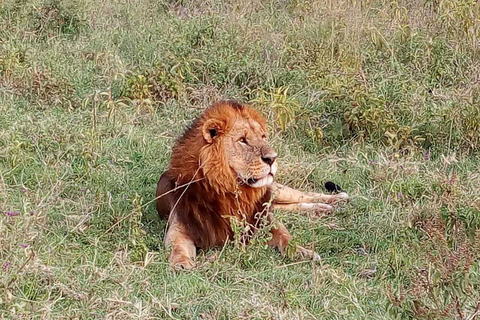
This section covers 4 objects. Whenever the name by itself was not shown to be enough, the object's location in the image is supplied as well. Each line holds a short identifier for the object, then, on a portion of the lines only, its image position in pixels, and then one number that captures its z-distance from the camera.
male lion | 8.53
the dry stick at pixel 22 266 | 6.87
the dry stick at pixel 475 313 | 5.69
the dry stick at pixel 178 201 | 8.50
